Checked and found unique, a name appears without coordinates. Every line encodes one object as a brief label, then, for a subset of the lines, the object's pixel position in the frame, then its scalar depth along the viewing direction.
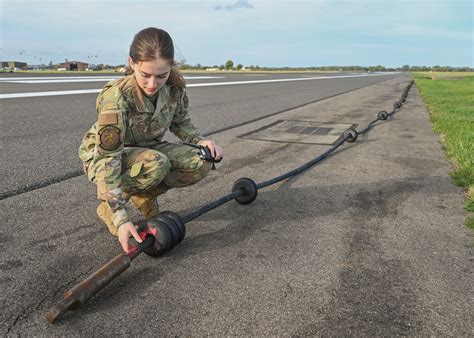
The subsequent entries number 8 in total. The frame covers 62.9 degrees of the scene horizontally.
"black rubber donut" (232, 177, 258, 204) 3.18
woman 2.17
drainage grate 6.22
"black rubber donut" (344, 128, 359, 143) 5.91
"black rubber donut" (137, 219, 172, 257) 2.23
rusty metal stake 1.73
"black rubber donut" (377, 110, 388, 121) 8.45
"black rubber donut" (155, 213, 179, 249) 2.26
